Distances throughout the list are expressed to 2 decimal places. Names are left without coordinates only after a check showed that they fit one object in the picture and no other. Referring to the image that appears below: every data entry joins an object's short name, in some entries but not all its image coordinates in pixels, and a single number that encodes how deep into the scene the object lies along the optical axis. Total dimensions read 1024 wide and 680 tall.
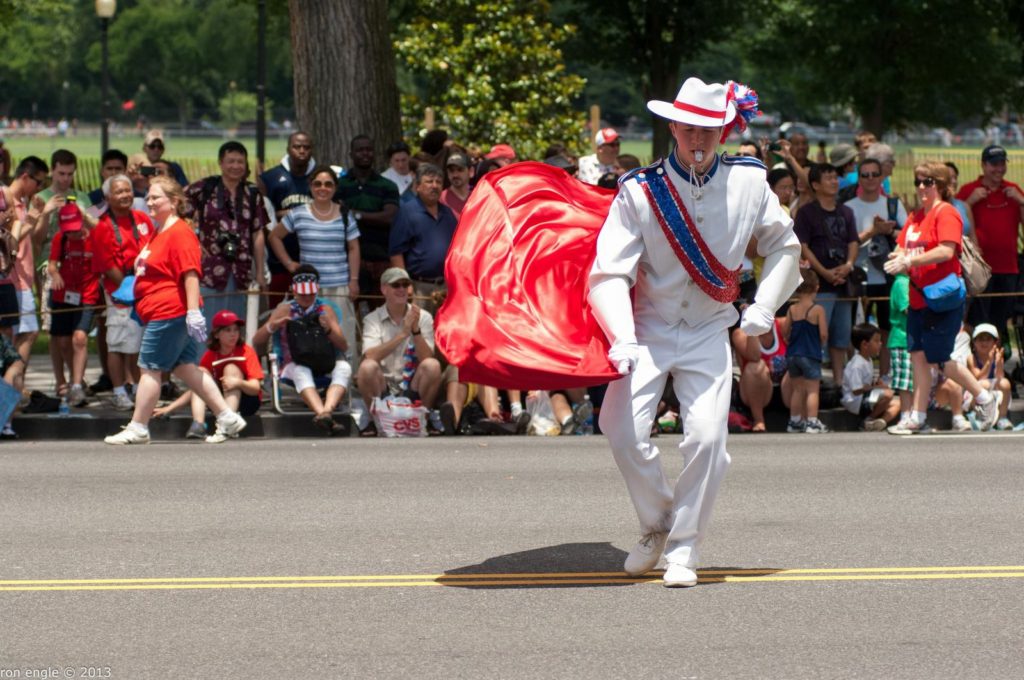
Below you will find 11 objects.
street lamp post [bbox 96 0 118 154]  32.69
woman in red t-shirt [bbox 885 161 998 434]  13.09
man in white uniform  7.82
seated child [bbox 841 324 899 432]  13.98
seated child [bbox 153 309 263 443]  13.52
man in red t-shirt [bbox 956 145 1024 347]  14.99
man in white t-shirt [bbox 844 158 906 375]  15.21
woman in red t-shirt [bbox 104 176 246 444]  12.53
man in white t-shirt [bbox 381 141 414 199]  16.22
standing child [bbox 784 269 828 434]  13.80
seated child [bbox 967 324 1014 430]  13.80
